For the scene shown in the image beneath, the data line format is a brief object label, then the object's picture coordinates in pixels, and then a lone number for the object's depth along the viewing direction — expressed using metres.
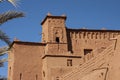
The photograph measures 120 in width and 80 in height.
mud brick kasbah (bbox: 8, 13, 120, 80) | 33.21
